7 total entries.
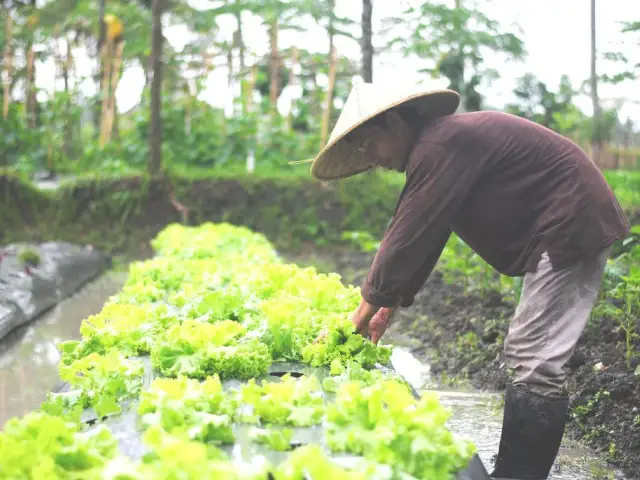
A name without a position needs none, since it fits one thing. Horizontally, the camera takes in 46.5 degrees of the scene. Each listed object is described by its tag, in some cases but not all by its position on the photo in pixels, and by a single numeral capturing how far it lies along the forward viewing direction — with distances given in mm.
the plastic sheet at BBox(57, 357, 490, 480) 2146
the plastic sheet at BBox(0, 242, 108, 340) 7008
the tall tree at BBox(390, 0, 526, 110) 11273
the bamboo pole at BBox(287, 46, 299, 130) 14930
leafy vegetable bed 1854
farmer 2945
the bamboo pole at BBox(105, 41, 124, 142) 15523
